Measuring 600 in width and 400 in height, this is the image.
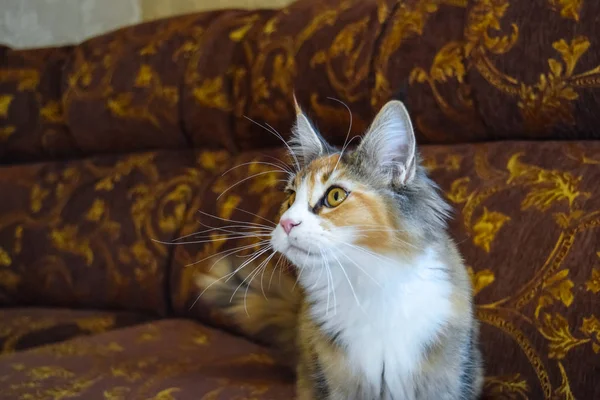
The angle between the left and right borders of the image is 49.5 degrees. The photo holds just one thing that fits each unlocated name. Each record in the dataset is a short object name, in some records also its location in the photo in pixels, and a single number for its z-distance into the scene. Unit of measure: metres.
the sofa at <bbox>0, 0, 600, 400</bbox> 1.12
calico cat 1.01
